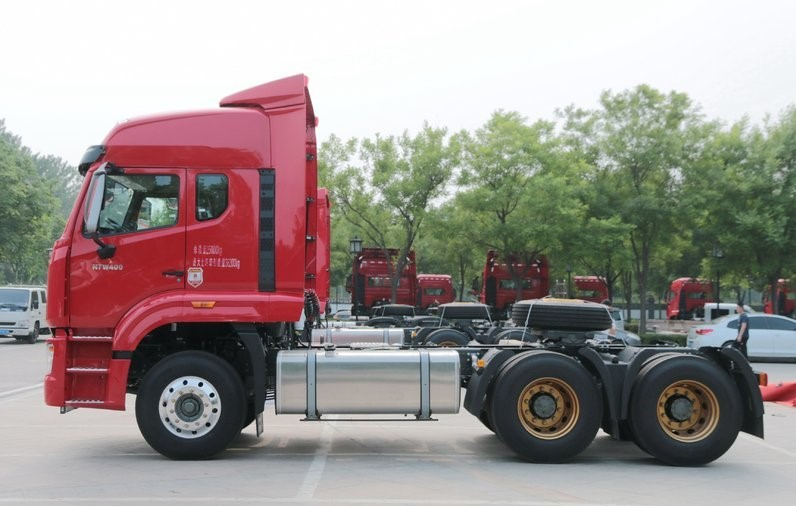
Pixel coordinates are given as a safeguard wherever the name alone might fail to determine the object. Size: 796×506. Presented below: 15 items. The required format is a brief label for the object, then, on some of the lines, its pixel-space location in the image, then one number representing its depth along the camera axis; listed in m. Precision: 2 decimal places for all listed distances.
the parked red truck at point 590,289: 51.78
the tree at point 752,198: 29.73
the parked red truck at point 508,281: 39.68
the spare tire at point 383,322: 20.14
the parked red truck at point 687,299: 55.62
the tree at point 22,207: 41.88
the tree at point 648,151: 32.06
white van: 29.89
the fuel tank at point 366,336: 14.72
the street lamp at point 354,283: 42.11
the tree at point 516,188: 33.34
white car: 23.91
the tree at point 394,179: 37.78
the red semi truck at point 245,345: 8.76
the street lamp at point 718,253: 30.68
